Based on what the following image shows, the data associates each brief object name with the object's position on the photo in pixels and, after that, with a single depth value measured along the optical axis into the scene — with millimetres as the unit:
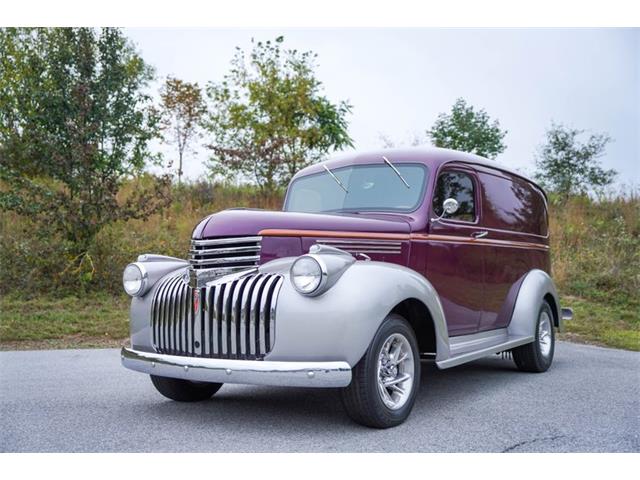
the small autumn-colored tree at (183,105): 15727
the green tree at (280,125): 14500
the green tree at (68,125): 10930
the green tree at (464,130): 14188
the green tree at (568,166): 15000
